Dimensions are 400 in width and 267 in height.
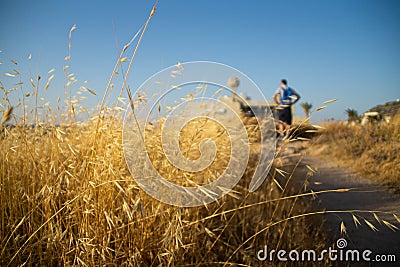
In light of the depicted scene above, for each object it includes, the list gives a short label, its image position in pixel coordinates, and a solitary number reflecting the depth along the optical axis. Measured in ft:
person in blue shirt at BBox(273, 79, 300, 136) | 21.33
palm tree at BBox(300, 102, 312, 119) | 58.72
